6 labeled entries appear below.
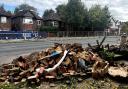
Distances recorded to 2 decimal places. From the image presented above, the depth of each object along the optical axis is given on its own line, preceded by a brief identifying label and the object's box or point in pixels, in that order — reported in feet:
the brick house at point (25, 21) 92.45
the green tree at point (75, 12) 90.42
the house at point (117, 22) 112.89
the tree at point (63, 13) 94.10
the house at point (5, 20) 85.84
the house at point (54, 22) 101.23
